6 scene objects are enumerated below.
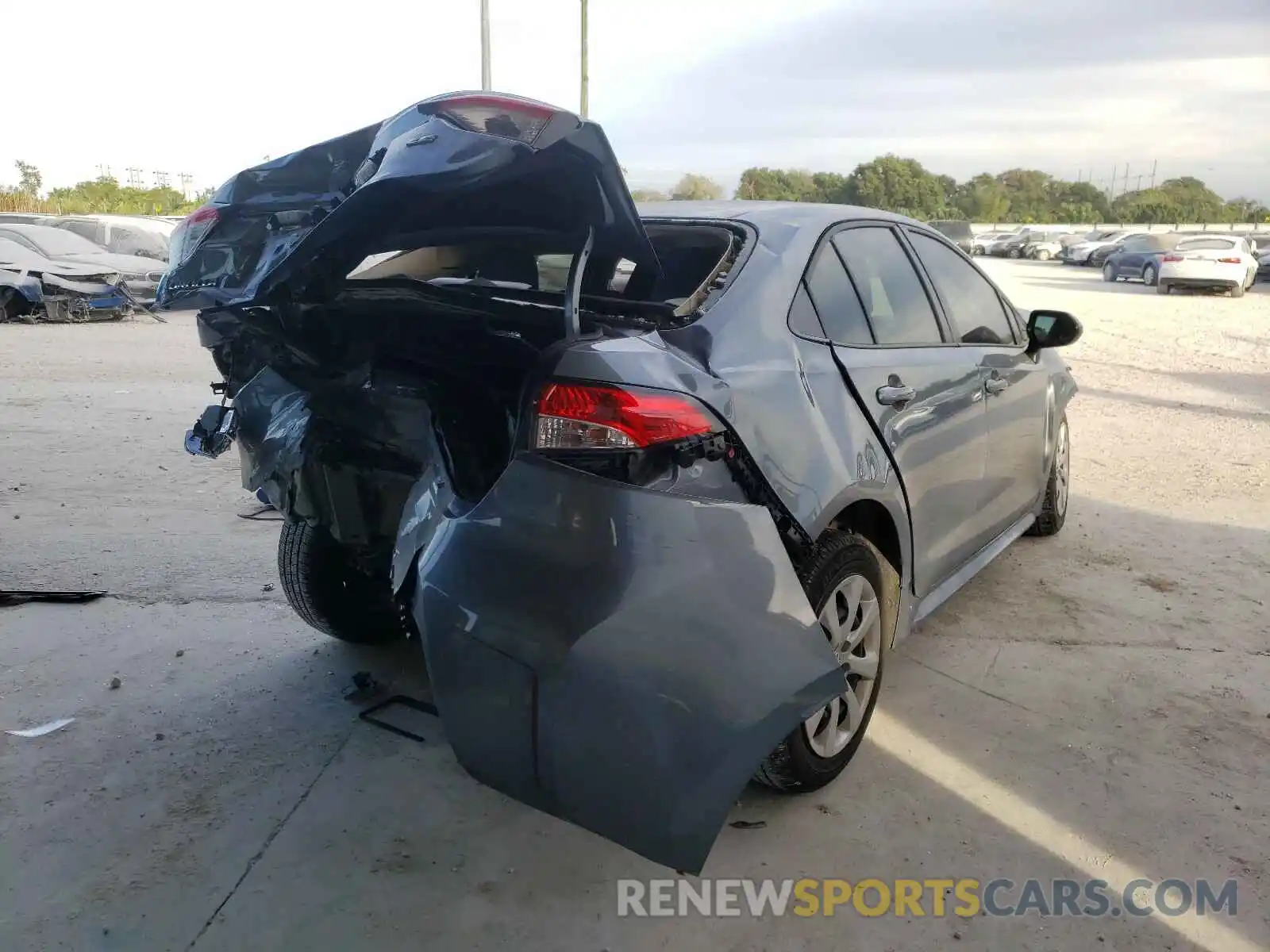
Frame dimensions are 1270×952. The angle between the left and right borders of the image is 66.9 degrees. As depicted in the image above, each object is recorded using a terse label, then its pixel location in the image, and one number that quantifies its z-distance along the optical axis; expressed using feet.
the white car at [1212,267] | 72.38
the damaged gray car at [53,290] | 49.26
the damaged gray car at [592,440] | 6.72
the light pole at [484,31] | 54.70
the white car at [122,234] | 58.80
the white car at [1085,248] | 124.88
